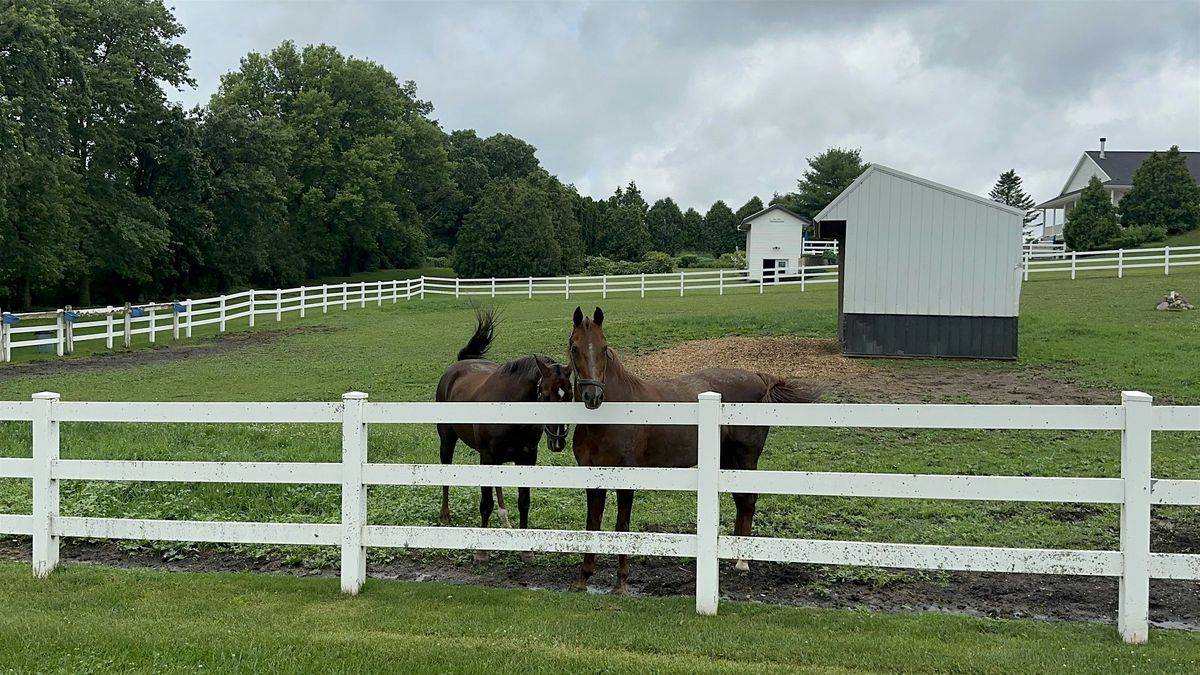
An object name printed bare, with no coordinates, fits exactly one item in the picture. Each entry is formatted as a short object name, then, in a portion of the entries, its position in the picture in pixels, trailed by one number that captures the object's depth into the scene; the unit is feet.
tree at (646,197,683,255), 256.93
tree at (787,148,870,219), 241.35
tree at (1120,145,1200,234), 143.54
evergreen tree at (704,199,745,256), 251.60
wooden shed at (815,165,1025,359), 51.60
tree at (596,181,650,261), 235.61
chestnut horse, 16.31
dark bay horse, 19.16
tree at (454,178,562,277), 188.14
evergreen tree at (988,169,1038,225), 335.26
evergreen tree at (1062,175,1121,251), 138.00
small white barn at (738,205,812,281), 152.25
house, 185.16
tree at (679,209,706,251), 259.19
